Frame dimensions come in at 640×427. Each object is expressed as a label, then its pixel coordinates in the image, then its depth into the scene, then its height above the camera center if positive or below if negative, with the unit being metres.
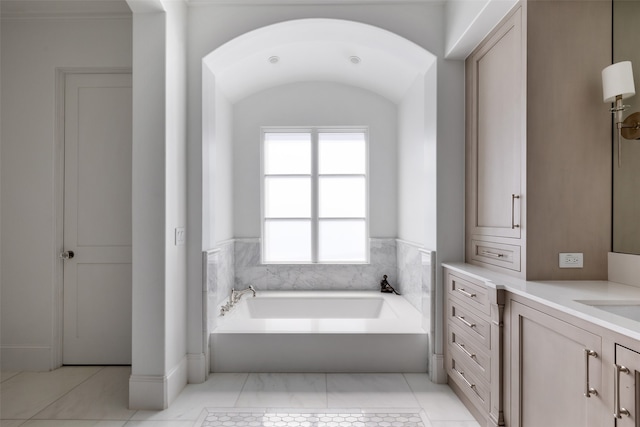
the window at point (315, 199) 4.11 +0.14
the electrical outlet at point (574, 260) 1.87 -0.24
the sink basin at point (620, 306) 1.41 -0.36
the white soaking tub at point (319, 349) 2.74 -1.03
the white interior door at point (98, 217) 2.86 -0.05
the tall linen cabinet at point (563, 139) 1.87 +0.37
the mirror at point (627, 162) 1.80 +0.25
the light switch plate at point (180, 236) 2.47 -0.17
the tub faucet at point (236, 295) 3.53 -0.82
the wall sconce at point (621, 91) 1.68 +0.56
